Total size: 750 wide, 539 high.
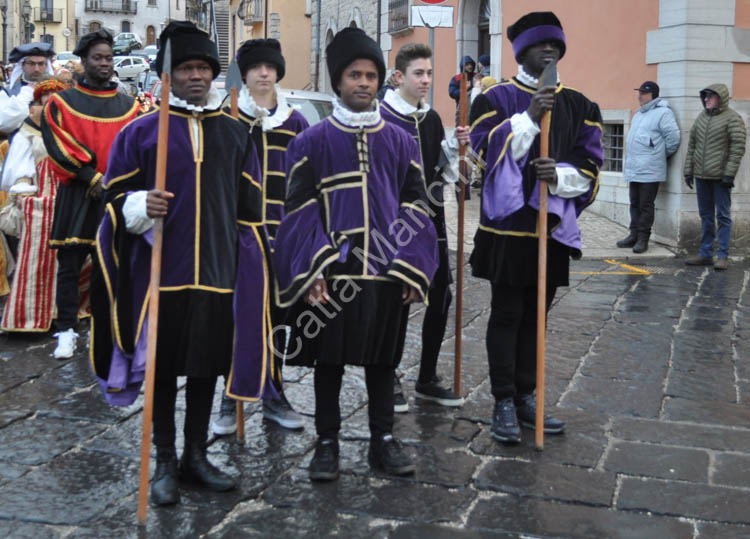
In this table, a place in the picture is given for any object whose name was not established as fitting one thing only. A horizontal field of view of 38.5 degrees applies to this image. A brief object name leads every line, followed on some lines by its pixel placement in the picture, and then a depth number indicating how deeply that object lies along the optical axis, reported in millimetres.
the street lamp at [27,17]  49528
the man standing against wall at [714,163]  10508
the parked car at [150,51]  47672
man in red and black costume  6555
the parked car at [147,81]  24933
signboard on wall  8688
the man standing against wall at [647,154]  11406
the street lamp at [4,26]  38269
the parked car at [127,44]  53131
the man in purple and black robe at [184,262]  4137
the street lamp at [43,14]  75450
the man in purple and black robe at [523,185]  4871
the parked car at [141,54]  45812
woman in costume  7293
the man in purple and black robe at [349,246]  4406
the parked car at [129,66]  39469
